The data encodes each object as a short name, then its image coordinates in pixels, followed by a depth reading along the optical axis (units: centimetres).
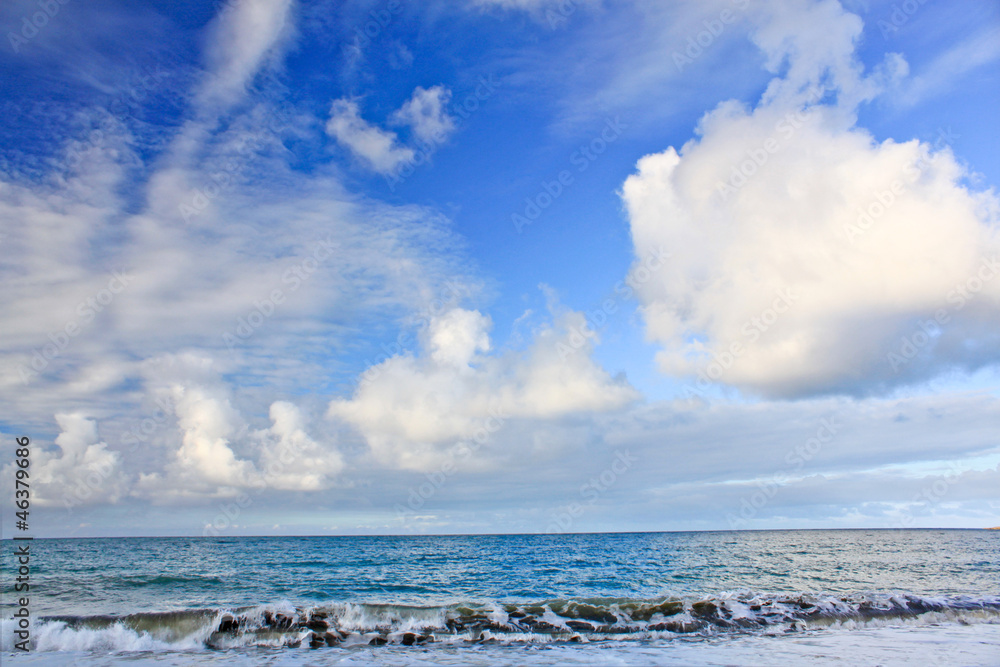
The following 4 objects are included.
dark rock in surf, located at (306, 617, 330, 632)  1865
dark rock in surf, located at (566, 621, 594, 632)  1897
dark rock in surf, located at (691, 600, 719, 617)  2040
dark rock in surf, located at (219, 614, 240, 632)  1855
